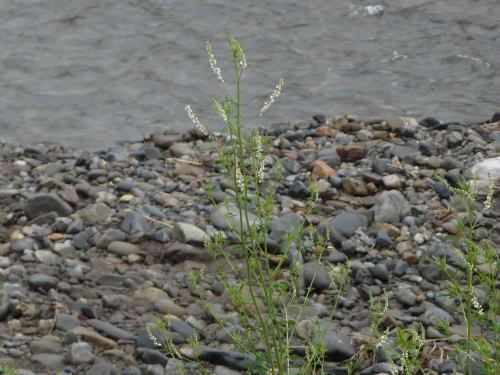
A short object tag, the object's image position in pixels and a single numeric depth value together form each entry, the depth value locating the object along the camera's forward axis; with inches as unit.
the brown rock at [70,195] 458.0
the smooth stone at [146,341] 320.2
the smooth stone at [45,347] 314.2
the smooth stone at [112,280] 377.4
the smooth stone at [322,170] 497.0
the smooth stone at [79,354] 309.6
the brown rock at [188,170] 521.3
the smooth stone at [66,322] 333.7
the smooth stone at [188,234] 411.2
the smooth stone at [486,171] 455.8
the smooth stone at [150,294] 362.0
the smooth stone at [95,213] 437.0
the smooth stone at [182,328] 331.3
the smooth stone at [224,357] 309.6
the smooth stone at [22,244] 400.2
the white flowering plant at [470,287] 191.6
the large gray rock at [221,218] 421.7
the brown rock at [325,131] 590.9
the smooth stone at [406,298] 355.9
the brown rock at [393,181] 472.1
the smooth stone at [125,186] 481.4
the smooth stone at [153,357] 311.3
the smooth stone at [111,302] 356.8
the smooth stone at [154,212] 442.3
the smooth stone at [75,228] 424.8
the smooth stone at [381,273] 377.7
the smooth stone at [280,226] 408.6
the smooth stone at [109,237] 412.5
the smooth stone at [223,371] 304.5
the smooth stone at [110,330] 329.1
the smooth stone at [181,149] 559.5
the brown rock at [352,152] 527.5
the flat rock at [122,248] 405.7
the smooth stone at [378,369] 299.5
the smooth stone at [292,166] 510.1
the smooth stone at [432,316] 337.4
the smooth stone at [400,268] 383.2
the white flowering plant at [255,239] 214.7
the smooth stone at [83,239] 412.5
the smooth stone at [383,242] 406.7
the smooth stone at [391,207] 431.8
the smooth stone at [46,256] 391.5
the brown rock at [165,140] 584.4
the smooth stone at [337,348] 310.3
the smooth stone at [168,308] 351.9
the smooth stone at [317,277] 370.6
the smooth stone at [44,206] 443.8
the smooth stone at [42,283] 361.7
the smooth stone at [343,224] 411.5
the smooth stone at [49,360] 306.2
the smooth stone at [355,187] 474.1
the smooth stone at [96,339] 322.7
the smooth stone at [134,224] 422.9
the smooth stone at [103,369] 302.7
